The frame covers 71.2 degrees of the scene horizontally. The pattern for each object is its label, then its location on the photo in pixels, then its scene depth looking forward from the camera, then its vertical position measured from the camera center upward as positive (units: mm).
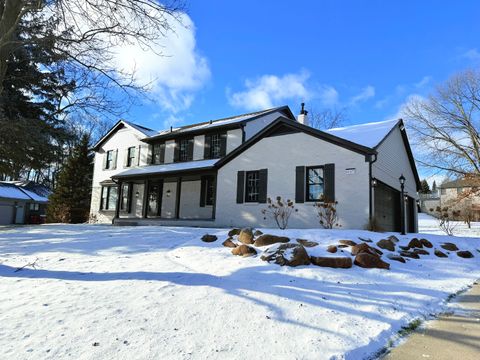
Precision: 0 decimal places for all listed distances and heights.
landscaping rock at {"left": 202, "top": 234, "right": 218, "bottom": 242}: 8617 -545
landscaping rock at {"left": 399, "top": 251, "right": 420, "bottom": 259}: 7638 -682
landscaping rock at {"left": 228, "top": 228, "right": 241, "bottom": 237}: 8901 -385
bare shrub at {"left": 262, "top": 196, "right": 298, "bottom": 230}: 12980 +340
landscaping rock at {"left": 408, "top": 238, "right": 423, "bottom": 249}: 8746 -508
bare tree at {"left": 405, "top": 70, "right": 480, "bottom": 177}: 25422 +6905
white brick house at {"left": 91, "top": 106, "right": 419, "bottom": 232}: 12141 +2063
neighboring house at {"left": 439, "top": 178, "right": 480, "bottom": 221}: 24688 +2243
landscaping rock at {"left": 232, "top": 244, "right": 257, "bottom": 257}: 6838 -673
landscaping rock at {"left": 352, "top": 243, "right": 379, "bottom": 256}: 6750 -540
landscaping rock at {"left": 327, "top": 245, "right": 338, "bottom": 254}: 6777 -557
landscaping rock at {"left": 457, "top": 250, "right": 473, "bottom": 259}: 8823 -730
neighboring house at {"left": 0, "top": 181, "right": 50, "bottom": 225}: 31436 +681
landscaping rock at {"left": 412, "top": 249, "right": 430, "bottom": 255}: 8184 -650
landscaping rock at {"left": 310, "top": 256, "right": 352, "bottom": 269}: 6094 -734
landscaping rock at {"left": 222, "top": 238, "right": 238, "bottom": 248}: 7773 -610
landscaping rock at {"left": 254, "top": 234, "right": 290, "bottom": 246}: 7500 -462
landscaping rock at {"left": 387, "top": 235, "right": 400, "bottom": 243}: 8915 -388
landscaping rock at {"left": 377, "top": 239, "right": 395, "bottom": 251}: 7877 -506
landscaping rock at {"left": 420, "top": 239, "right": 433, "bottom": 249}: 9170 -497
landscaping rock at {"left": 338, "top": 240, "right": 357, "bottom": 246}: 7351 -452
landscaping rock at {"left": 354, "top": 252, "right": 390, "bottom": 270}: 6277 -729
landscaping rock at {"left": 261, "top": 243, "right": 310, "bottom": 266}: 6133 -661
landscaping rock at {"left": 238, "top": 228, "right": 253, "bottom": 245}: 7938 -438
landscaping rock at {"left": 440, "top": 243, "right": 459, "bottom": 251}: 9387 -591
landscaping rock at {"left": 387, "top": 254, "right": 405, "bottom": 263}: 7051 -717
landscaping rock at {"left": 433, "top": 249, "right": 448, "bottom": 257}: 8379 -711
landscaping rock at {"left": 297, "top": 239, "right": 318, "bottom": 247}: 7257 -486
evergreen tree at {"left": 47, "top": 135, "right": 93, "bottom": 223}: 23906 +1414
